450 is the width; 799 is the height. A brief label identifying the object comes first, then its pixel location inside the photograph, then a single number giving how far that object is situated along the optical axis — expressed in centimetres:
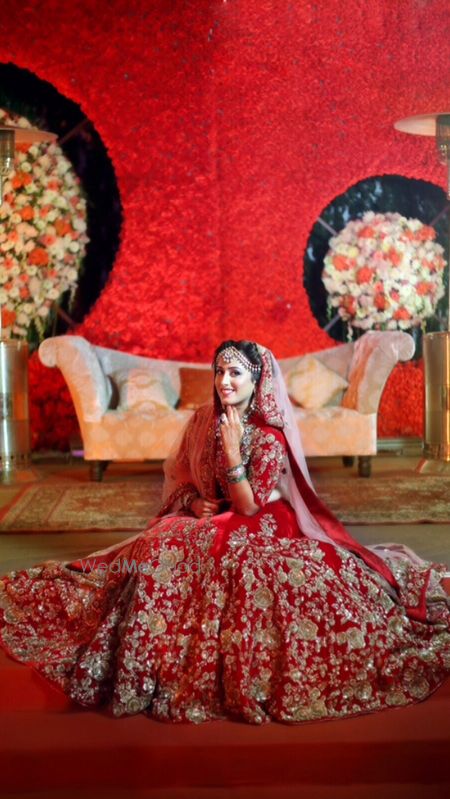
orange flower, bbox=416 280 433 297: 776
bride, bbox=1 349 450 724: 274
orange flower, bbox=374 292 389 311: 773
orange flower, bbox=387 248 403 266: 770
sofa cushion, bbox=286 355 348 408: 684
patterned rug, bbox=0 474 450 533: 522
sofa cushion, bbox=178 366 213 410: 694
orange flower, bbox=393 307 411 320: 776
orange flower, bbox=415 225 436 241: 774
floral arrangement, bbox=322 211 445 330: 770
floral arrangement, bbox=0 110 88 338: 754
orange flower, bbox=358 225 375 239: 769
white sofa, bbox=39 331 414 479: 652
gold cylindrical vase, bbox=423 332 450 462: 659
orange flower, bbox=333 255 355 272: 772
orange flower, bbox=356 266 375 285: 769
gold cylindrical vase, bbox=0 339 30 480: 673
